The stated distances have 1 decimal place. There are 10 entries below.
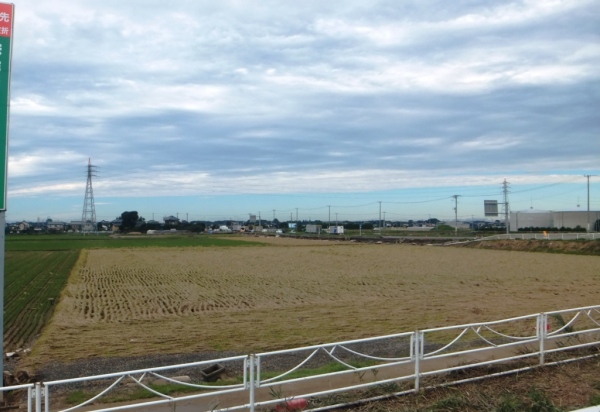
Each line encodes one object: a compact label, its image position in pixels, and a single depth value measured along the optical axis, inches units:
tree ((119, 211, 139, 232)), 5821.9
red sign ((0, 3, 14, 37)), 312.7
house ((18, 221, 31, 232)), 5531.5
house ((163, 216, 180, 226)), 6475.9
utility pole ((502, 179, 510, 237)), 3128.7
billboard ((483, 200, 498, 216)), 3297.5
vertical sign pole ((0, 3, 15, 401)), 307.6
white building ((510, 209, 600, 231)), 3255.4
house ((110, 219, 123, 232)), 6045.8
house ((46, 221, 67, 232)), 6132.9
